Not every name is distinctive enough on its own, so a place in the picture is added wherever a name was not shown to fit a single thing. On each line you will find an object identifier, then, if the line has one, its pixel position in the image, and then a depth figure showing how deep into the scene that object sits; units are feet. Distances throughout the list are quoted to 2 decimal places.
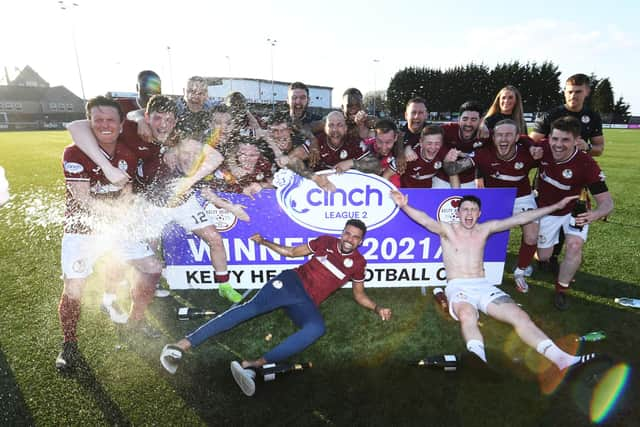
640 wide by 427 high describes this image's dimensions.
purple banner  14.20
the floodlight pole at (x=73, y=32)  117.86
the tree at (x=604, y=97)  189.47
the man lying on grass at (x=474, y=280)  10.25
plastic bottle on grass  13.73
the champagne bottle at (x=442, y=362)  10.19
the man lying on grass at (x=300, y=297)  10.07
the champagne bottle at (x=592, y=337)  11.59
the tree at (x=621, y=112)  196.75
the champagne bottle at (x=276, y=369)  9.68
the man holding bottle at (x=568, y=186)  13.56
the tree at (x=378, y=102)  221.70
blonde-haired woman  16.58
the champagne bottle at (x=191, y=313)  12.96
